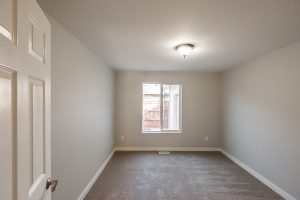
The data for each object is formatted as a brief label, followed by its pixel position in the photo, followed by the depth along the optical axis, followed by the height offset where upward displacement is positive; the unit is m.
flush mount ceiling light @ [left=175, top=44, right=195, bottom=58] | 2.70 +0.81
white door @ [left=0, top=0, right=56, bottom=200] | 0.65 -0.02
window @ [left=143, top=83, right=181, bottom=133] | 5.33 -0.28
